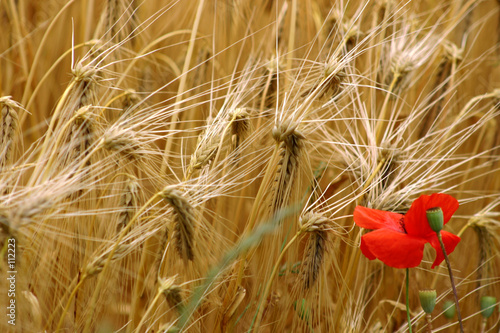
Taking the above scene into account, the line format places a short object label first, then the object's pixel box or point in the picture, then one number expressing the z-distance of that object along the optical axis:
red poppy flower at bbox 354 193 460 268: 2.41
